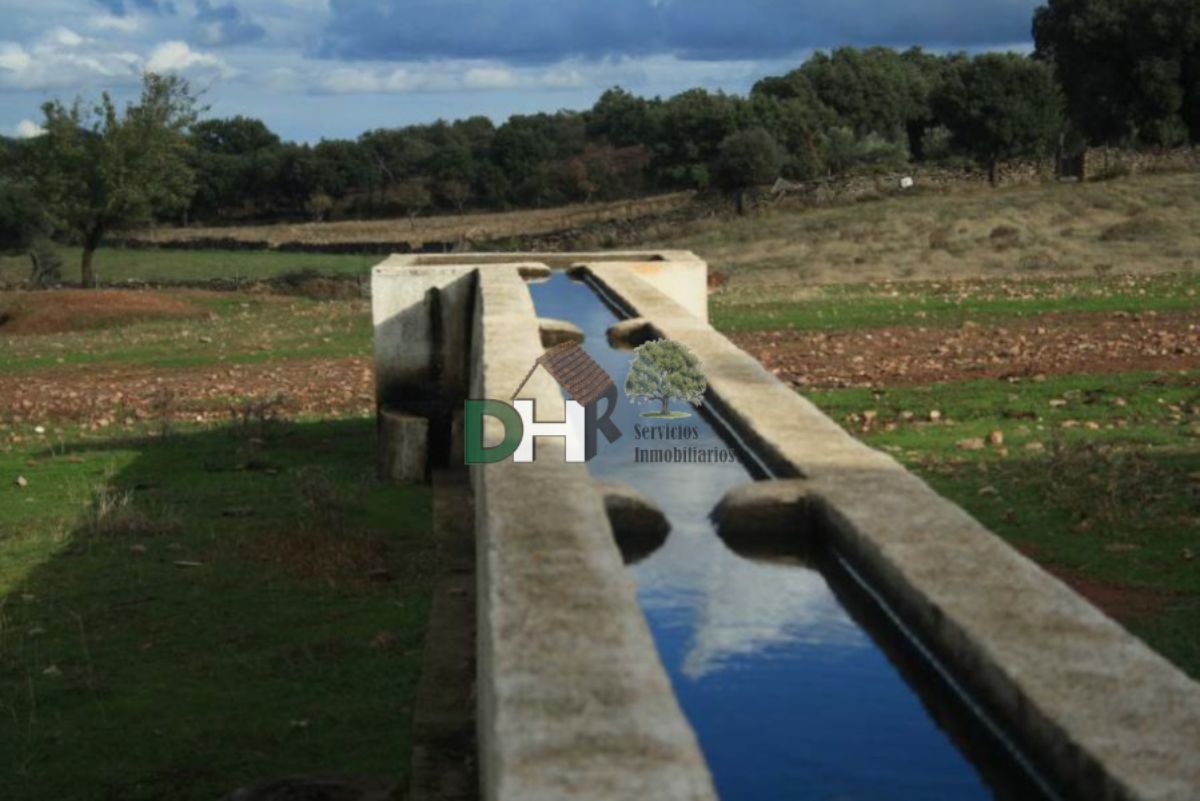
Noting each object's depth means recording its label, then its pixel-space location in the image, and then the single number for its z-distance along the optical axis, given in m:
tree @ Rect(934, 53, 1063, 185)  51.12
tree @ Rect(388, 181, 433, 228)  70.56
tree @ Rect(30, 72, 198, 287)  42.81
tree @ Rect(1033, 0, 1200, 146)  50.38
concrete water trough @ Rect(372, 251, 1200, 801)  3.33
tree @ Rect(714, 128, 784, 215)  49.66
